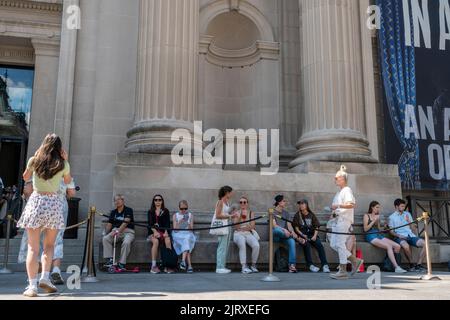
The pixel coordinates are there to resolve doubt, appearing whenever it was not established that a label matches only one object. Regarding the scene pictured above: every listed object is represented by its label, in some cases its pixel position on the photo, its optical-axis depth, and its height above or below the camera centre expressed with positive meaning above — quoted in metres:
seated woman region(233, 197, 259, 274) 9.69 +0.08
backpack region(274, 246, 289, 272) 9.96 -0.41
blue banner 16.06 +5.09
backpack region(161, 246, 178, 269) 9.40 -0.36
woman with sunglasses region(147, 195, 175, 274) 9.40 +0.30
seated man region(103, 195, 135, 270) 9.37 +0.12
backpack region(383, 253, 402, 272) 10.48 -0.48
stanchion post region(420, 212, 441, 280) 8.58 -0.27
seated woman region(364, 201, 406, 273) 10.47 +0.08
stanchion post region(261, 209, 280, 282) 7.89 -0.27
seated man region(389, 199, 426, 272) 10.79 +0.15
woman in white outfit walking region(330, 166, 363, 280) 8.27 +0.34
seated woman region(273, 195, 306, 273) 9.95 +0.15
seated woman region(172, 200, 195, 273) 9.55 +0.05
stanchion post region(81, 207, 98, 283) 7.62 -0.21
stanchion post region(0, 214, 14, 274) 9.19 -0.33
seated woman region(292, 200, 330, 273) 10.06 +0.19
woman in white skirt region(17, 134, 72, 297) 5.90 +0.42
